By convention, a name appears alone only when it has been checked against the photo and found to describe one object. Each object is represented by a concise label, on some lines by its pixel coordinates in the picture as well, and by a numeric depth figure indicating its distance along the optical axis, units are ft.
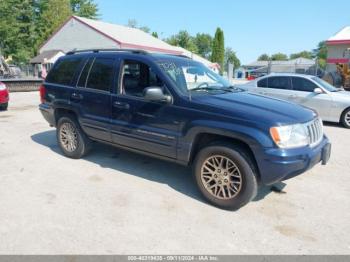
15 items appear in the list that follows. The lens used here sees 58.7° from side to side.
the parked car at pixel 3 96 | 35.63
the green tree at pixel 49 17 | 149.38
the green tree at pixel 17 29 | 130.36
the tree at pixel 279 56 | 461.16
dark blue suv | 11.59
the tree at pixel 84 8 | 184.96
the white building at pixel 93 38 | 105.29
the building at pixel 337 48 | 92.99
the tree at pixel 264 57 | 482.08
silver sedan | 29.68
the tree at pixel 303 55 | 449.68
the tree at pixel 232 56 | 394.32
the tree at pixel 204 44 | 377.50
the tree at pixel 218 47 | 202.28
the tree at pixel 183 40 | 270.81
